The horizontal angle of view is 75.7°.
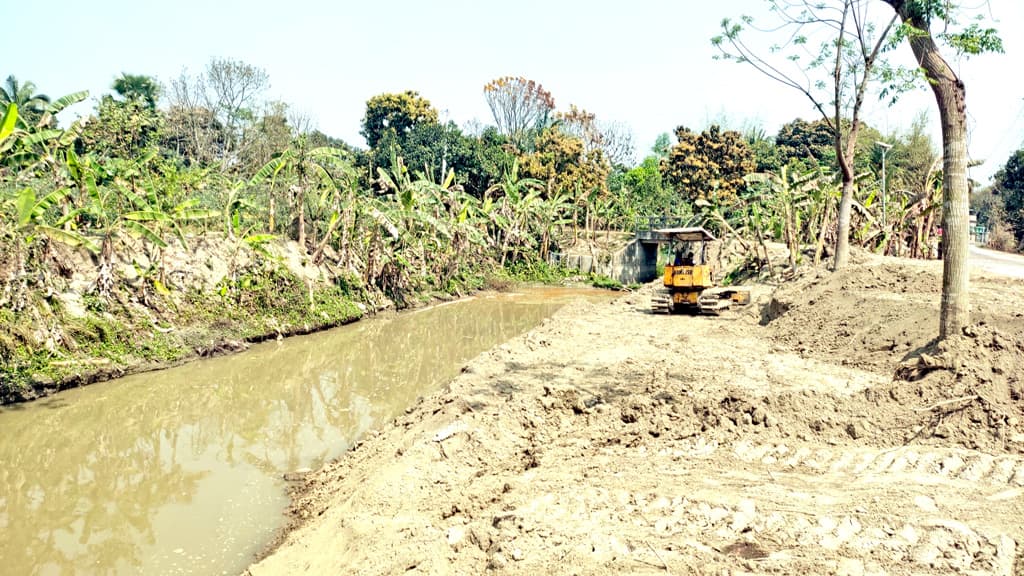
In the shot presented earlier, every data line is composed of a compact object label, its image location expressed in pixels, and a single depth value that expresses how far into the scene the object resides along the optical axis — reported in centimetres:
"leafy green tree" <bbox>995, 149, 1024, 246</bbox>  3403
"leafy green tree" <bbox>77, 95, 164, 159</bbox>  2403
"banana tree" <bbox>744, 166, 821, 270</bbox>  2192
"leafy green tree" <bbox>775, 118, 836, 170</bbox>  4906
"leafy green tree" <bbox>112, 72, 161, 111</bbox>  3512
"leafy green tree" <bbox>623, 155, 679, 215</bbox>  4225
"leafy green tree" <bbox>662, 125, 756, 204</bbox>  3916
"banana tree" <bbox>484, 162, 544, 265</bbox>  3259
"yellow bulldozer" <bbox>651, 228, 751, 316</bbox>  1752
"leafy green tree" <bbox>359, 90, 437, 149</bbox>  4694
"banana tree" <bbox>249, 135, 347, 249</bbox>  1934
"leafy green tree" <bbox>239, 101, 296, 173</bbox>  3334
